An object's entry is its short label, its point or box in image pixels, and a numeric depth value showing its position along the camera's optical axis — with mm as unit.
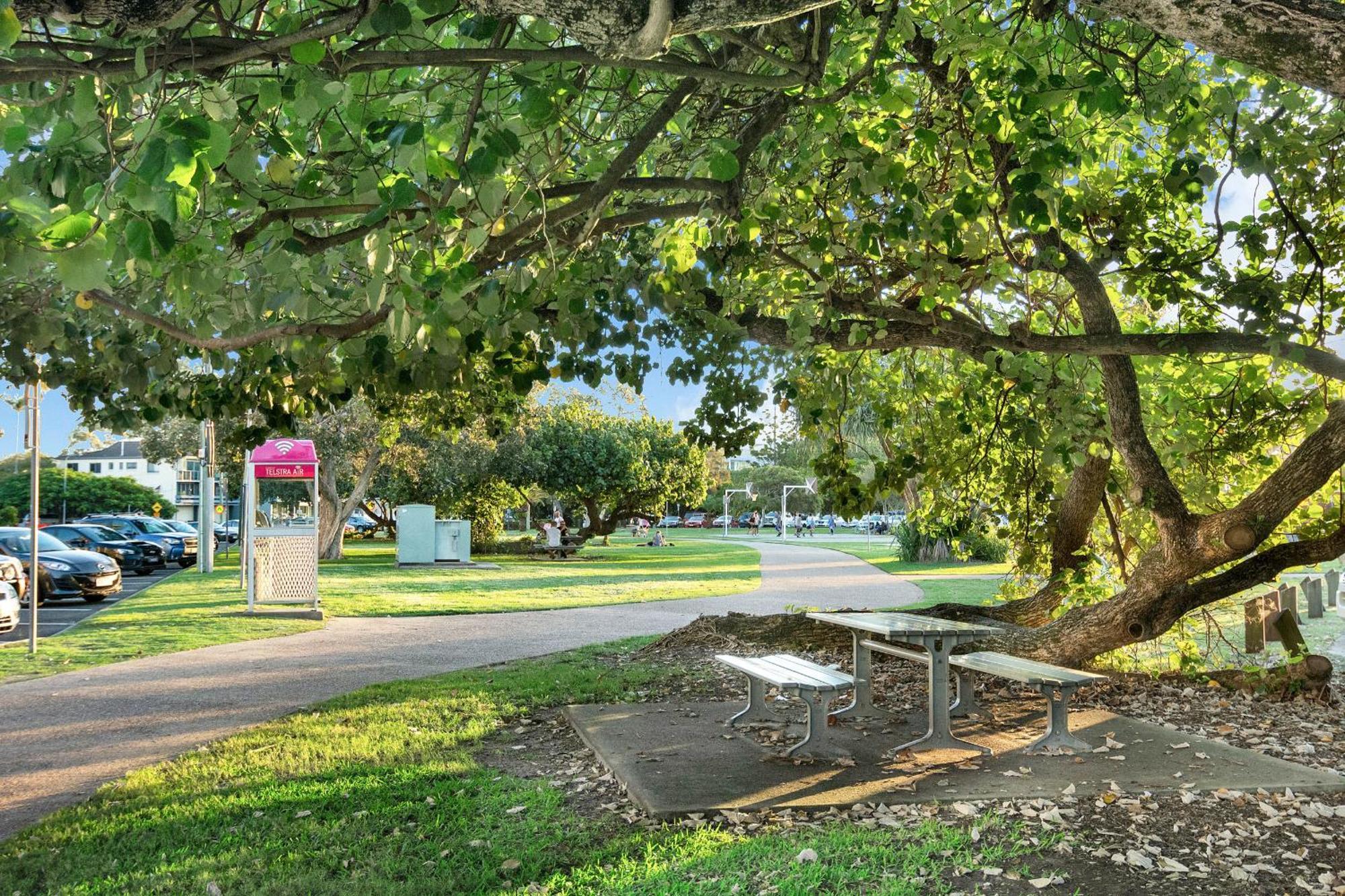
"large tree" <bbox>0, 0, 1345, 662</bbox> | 3314
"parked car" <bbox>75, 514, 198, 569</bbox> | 30500
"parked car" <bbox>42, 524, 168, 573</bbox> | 25953
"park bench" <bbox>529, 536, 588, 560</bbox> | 36469
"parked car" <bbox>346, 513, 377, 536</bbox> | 67000
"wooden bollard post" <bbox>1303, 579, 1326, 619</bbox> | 15961
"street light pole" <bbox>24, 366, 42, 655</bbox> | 11641
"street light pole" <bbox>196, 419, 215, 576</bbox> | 26359
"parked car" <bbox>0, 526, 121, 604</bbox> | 19016
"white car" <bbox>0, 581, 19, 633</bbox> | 13438
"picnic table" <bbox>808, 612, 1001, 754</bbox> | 6863
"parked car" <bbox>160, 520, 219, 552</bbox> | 35828
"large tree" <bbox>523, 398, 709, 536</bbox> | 38156
